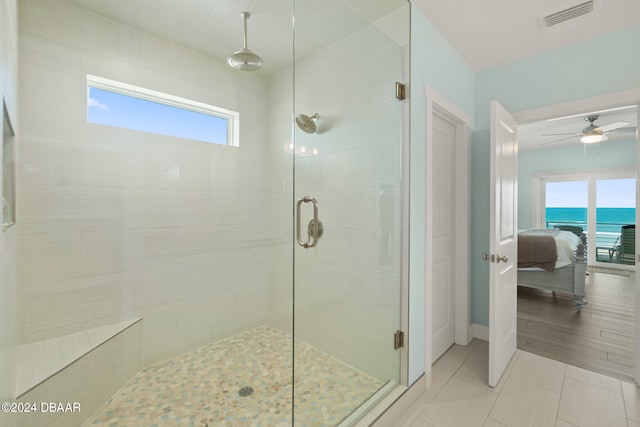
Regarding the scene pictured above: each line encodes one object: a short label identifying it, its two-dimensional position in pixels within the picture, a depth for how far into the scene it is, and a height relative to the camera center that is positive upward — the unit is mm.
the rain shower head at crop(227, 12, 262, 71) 1955 +1048
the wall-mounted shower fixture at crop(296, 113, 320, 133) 1558 +477
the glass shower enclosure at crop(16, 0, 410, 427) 1493 +84
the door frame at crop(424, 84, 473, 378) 2609 -160
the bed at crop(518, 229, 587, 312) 3602 -730
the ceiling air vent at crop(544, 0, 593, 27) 1855 +1334
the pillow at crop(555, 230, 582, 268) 3701 -539
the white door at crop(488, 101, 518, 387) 2002 -263
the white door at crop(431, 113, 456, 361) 2381 -235
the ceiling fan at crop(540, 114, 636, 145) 4218 +1181
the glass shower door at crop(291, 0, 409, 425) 1594 +23
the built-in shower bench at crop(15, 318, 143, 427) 1267 -814
